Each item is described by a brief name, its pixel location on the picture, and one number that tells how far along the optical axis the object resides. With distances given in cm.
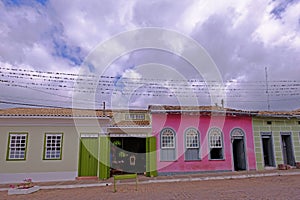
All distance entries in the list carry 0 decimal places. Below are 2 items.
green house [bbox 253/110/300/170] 1633
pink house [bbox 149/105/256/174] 1484
